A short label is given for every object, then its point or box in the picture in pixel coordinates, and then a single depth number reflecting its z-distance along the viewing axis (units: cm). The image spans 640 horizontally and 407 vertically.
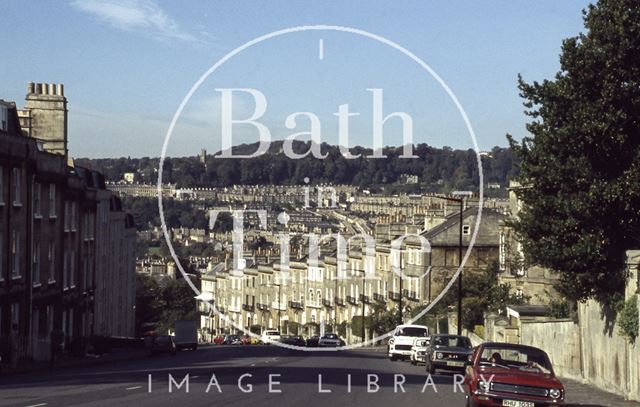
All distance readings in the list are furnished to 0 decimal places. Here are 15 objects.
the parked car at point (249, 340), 11143
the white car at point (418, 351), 5138
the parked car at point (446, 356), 4138
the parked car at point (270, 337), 9646
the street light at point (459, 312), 6191
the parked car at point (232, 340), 11450
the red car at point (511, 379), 2358
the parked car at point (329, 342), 7788
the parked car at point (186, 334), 7900
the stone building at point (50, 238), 5072
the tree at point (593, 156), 3080
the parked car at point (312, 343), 8012
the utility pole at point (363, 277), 10641
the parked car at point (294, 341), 8541
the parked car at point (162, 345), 6656
